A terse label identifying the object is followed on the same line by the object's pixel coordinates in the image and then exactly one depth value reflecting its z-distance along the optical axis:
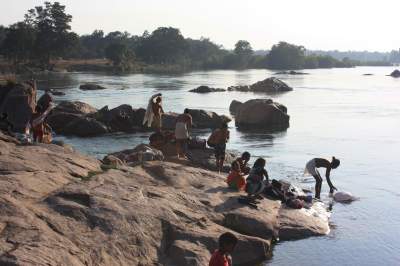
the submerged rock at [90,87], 77.19
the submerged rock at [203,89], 78.32
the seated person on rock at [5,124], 20.69
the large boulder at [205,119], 42.69
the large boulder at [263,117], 45.34
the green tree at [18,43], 113.88
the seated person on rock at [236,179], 18.02
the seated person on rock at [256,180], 17.41
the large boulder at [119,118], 40.50
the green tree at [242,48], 192.88
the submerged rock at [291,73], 152.15
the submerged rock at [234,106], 53.75
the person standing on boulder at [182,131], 22.58
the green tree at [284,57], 188.50
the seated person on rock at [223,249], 9.63
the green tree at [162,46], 167.38
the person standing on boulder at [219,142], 21.73
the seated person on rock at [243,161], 19.43
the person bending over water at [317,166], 21.06
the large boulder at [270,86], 84.69
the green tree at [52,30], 121.69
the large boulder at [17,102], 33.78
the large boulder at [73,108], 42.27
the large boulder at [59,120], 39.44
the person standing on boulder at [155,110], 26.09
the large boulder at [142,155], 22.16
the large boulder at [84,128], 37.84
